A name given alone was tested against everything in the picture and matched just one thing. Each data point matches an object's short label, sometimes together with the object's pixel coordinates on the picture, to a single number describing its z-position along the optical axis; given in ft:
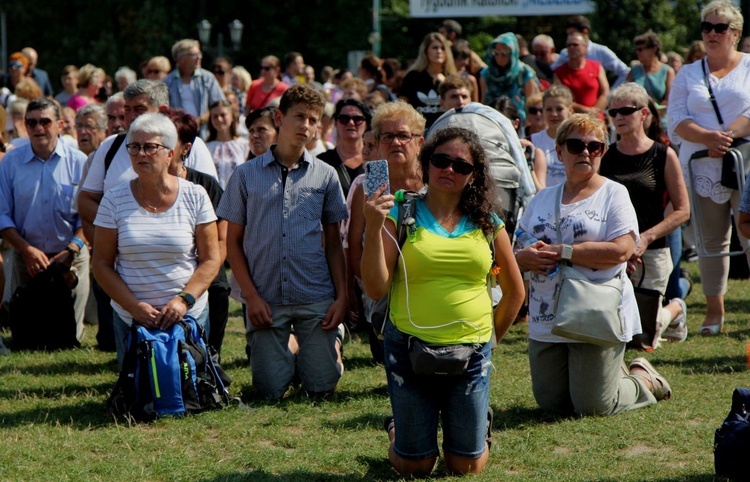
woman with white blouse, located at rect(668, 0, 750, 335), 48.36
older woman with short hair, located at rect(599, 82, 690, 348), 45.33
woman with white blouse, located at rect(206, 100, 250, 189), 67.58
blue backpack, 36.44
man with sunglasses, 49.98
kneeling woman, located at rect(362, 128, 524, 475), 29.27
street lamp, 189.98
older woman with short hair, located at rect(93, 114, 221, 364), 37.63
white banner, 147.63
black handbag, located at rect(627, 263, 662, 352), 45.21
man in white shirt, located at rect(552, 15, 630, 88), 78.61
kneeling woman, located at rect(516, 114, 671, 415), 35.16
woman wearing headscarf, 71.11
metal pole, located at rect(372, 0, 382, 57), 164.85
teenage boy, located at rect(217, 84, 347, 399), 39.35
